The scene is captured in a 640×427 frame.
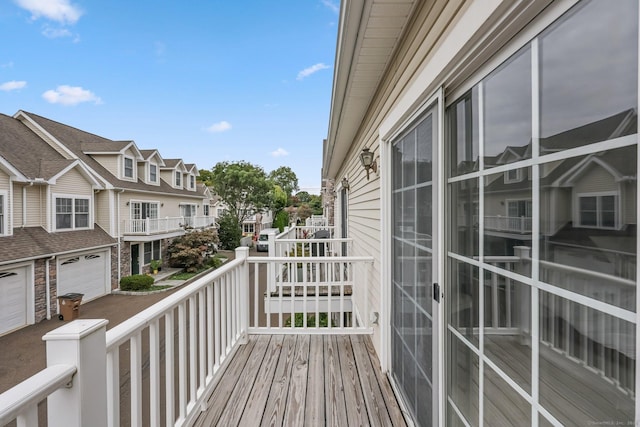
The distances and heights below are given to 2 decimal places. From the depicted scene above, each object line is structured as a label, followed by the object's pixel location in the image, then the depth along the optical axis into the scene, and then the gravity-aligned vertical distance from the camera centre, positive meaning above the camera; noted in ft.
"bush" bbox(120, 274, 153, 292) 38.91 -9.07
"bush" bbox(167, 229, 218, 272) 49.66 -6.25
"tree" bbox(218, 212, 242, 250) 71.77 -5.01
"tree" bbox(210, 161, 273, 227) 73.47 +6.38
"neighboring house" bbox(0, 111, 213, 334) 28.18 -0.04
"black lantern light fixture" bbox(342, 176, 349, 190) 19.65 +1.99
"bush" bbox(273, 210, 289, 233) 96.11 -2.62
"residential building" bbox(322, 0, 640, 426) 2.23 +0.08
